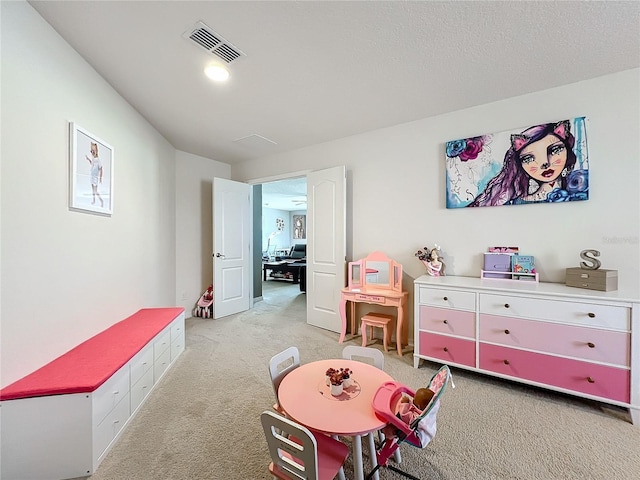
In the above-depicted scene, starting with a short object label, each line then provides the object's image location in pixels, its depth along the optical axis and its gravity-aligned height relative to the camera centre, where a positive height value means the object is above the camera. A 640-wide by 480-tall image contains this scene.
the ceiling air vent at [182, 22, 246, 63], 1.67 +1.36
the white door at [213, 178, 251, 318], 4.07 -0.10
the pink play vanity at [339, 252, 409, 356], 2.85 -0.56
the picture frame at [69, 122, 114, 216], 1.84 +0.54
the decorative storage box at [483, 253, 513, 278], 2.46 -0.22
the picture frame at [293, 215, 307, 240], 10.59 +0.58
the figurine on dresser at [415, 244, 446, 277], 2.77 -0.22
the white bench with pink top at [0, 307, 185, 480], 1.31 -0.94
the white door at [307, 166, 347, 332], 3.43 -0.06
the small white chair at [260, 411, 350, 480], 0.97 -0.89
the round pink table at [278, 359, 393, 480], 1.13 -0.80
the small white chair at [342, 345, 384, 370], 1.65 -0.75
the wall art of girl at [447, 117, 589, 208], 2.21 +0.66
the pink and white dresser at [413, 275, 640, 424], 1.75 -0.73
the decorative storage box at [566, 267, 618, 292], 1.90 -0.29
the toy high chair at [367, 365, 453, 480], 1.10 -0.79
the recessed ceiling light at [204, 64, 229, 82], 2.04 +1.37
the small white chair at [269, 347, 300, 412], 1.48 -0.77
